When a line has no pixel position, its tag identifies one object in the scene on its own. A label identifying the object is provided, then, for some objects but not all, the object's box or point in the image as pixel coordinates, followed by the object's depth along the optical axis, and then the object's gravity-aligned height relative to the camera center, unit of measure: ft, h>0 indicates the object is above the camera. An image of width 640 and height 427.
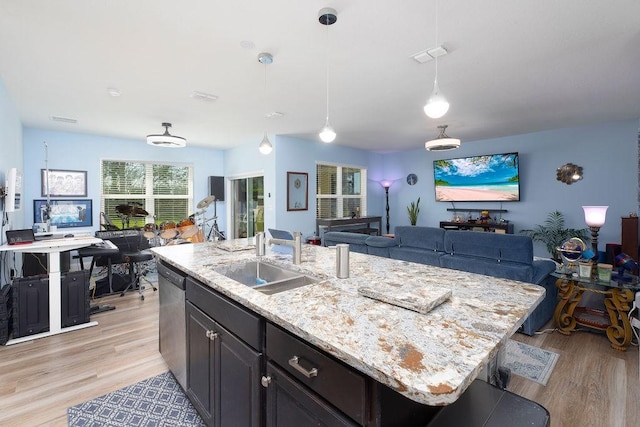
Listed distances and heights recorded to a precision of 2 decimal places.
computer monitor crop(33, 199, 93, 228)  16.88 -0.05
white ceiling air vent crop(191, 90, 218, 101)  11.17 +4.41
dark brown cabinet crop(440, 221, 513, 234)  19.07 -1.07
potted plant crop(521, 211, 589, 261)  16.82 -1.32
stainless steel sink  5.64 -1.37
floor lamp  25.34 +2.01
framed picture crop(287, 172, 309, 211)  18.86 +1.29
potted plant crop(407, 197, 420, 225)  23.86 -0.12
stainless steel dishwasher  6.33 -2.50
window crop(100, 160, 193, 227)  19.44 +1.53
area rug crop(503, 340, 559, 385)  7.47 -4.07
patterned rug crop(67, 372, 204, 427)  5.97 -4.18
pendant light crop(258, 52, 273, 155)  8.22 +4.25
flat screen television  19.29 +2.22
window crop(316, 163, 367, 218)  22.06 +1.56
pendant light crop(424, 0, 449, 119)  5.49 +1.97
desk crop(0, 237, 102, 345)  9.23 -2.10
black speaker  22.75 +1.85
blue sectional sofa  9.23 -1.56
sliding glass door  20.79 +0.38
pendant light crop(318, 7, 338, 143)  6.28 +4.20
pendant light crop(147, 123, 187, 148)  13.67 +3.28
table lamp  12.57 -0.33
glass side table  8.67 -3.02
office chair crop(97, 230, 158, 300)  13.47 -2.02
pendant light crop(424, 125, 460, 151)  14.75 +3.32
